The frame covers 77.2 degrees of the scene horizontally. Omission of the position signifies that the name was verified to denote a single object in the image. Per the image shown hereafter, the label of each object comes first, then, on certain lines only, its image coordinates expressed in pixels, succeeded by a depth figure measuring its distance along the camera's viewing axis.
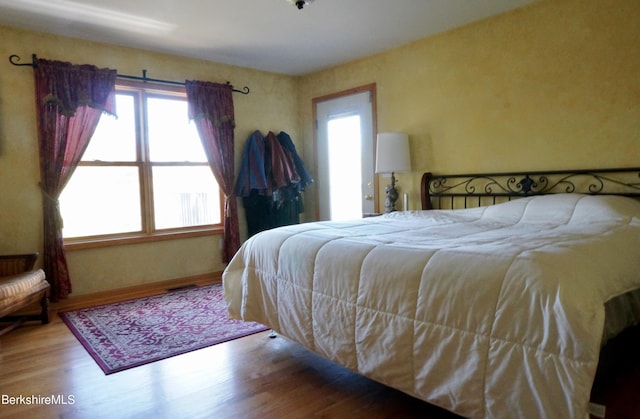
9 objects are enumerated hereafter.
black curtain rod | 3.22
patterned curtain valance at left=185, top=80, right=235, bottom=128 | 4.07
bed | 1.20
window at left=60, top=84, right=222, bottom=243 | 3.63
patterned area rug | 2.44
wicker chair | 2.64
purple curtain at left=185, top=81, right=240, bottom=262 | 4.10
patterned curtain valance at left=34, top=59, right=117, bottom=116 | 3.29
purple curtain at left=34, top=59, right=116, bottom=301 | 3.29
